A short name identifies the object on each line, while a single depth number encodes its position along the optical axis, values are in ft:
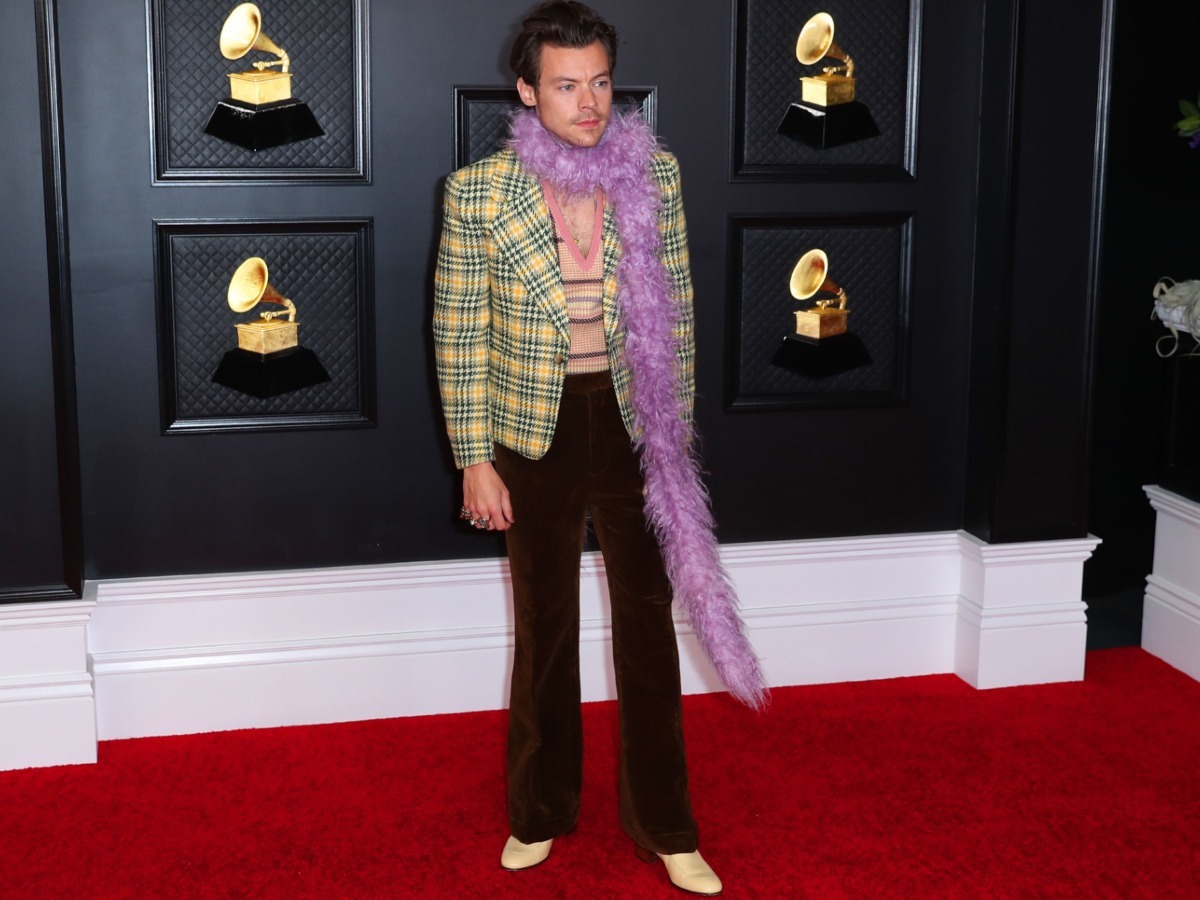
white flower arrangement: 11.63
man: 8.10
